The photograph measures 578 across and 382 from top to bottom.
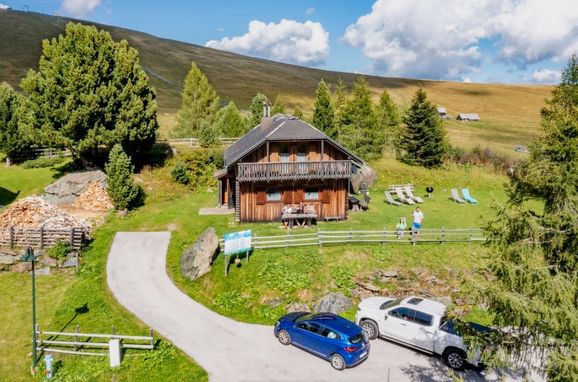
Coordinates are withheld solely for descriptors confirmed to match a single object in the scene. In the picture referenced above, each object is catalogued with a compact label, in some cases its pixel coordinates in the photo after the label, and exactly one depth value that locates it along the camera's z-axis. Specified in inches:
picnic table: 1117.7
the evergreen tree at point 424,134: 1812.3
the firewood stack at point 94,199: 1312.7
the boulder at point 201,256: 922.1
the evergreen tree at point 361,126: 1894.7
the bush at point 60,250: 985.5
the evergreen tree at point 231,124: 2031.3
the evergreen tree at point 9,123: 1658.5
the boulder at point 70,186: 1362.0
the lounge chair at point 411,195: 1463.1
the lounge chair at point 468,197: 1459.2
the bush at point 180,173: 1583.4
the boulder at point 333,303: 836.6
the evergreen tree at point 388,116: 2213.3
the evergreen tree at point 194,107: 2249.9
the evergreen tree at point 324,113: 1918.1
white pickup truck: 677.3
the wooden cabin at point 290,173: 1150.3
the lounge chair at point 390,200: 1421.3
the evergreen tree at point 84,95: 1376.7
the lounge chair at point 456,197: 1465.3
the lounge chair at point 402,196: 1444.4
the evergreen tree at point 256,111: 2024.6
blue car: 659.4
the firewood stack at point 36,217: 1040.8
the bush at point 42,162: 1696.6
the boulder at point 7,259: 973.8
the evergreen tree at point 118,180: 1279.5
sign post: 890.1
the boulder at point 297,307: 831.1
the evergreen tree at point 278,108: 2107.7
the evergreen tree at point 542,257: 397.7
